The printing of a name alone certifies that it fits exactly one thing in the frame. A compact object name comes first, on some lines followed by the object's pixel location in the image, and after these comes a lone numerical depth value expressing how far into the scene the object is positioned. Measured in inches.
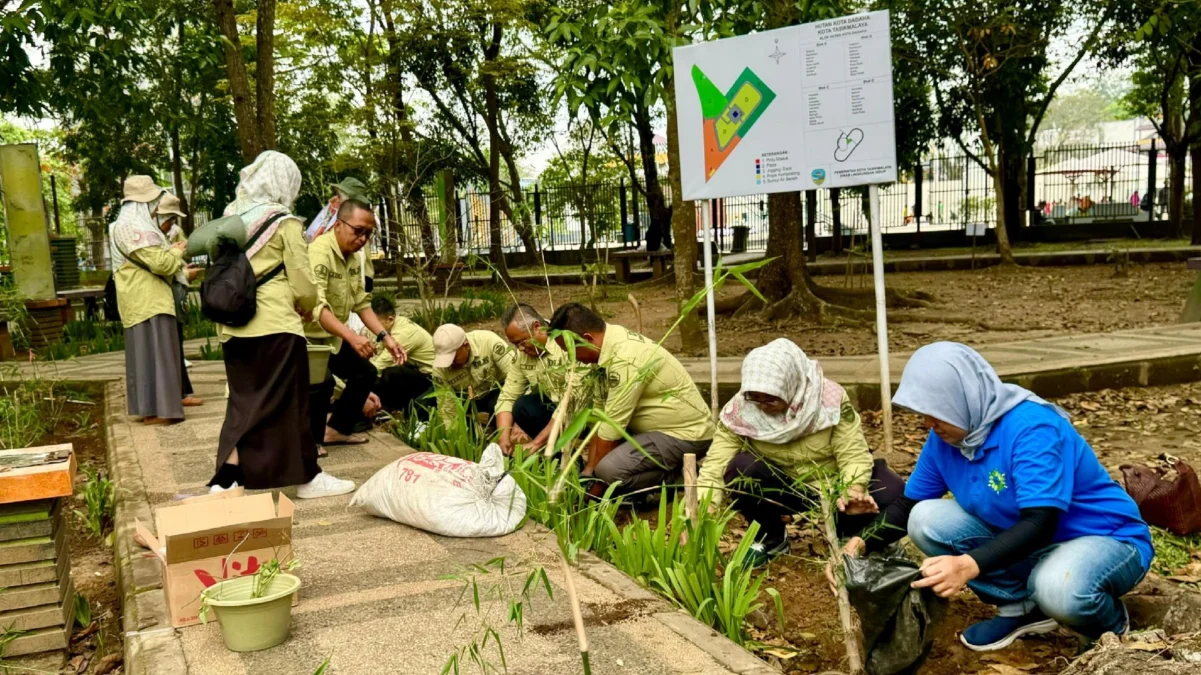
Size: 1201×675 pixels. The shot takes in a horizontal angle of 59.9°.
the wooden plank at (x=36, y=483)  124.5
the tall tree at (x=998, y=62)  598.9
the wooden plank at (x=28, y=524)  126.6
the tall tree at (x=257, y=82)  344.8
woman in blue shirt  112.5
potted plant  113.9
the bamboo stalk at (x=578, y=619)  85.7
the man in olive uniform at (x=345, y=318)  198.2
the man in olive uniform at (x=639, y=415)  175.2
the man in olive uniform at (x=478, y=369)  226.5
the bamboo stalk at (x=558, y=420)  83.6
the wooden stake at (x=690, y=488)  137.9
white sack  157.9
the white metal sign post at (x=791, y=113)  194.5
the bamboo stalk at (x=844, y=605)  105.2
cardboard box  123.3
